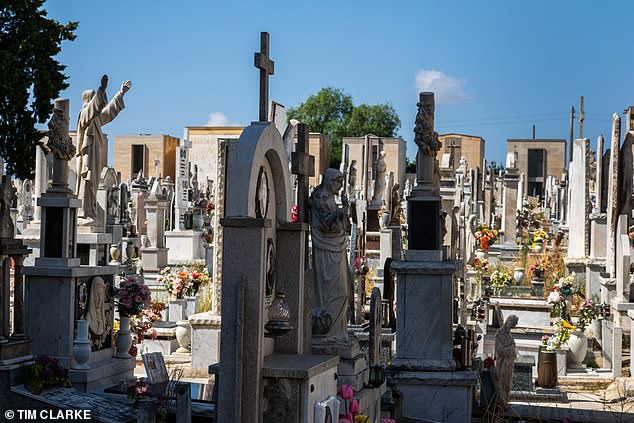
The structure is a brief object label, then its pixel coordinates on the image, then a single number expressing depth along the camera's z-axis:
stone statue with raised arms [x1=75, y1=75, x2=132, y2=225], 11.99
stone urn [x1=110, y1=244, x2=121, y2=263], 21.22
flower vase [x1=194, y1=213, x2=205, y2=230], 32.06
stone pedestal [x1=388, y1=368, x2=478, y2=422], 9.35
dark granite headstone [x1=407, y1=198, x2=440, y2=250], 9.68
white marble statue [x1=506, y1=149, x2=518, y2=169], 38.69
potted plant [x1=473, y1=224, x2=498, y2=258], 23.41
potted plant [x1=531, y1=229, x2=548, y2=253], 25.47
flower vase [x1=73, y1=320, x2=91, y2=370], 9.89
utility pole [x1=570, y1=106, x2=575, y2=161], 56.33
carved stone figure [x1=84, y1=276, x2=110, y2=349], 10.41
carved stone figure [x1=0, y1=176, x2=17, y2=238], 8.62
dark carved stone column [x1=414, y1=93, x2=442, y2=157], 9.90
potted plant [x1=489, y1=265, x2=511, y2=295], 19.80
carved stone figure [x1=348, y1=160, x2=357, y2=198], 38.66
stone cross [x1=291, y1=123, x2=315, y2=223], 8.45
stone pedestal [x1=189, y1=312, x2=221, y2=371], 12.77
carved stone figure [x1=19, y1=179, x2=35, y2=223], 31.95
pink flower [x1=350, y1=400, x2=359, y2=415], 6.99
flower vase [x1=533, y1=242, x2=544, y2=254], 25.37
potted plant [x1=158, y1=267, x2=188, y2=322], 15.98
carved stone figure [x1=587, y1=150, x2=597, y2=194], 27.14
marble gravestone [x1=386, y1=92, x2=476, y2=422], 9.38
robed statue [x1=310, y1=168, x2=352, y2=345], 8.59
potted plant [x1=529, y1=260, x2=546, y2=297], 19.72
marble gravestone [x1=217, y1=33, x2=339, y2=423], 6.18
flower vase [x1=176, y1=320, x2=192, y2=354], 14.89
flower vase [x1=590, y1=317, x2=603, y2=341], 15.47
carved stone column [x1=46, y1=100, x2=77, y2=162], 10.07
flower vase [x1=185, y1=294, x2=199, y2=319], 15.80
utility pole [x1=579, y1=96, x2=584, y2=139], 44.90
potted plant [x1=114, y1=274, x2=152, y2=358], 10.95
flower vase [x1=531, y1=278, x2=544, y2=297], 19.56
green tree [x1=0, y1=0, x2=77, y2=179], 25.41
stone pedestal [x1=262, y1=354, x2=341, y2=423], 6.30
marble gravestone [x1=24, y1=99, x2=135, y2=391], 9.91
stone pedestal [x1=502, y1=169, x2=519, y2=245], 32.44
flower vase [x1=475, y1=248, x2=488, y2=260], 23.85
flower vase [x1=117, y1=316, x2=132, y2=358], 10.93
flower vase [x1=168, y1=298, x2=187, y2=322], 15.93
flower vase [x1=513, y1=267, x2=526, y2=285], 21.67
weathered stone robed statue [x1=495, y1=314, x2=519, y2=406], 9.91
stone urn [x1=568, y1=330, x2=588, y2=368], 14.33
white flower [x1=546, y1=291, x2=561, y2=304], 16.38
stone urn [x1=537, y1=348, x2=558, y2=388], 12.78
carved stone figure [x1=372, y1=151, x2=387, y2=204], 35.66
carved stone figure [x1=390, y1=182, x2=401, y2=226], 21.35
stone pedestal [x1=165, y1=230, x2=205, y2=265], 27.67
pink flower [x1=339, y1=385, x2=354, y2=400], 7.02
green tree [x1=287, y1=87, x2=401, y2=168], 74.94
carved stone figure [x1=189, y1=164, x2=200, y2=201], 36.94
